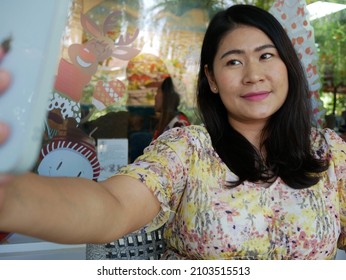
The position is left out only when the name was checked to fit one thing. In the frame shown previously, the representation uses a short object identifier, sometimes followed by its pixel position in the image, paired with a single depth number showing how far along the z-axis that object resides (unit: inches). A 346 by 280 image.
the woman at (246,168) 46.4
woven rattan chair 50.1
